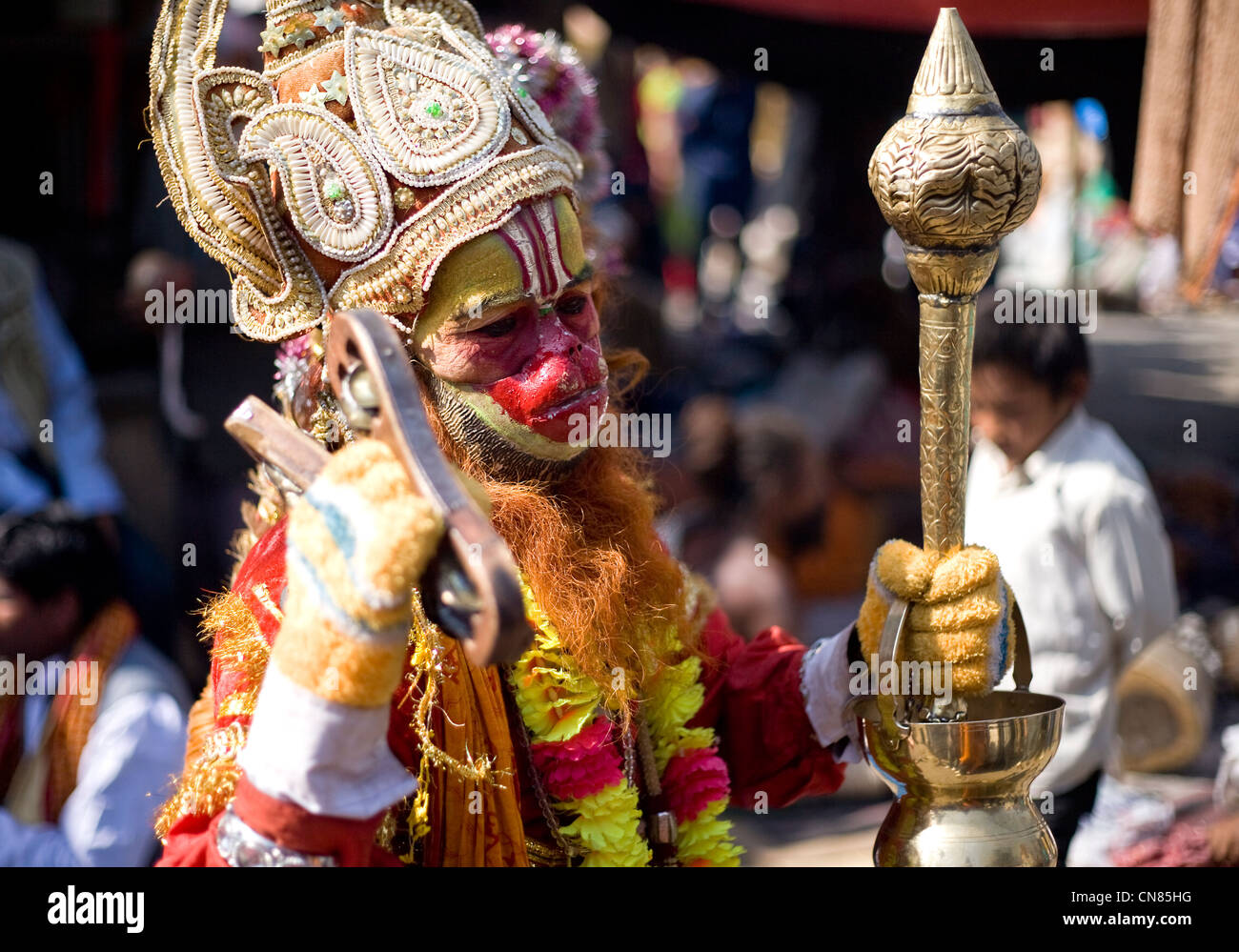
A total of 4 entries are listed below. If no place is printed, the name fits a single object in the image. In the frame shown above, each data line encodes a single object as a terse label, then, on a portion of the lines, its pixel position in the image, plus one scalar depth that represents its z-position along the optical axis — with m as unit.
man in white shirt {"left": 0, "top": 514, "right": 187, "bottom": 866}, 3.44
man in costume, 2.14
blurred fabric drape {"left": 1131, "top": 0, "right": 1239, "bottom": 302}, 3.51
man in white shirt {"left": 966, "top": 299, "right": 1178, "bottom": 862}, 3.71
